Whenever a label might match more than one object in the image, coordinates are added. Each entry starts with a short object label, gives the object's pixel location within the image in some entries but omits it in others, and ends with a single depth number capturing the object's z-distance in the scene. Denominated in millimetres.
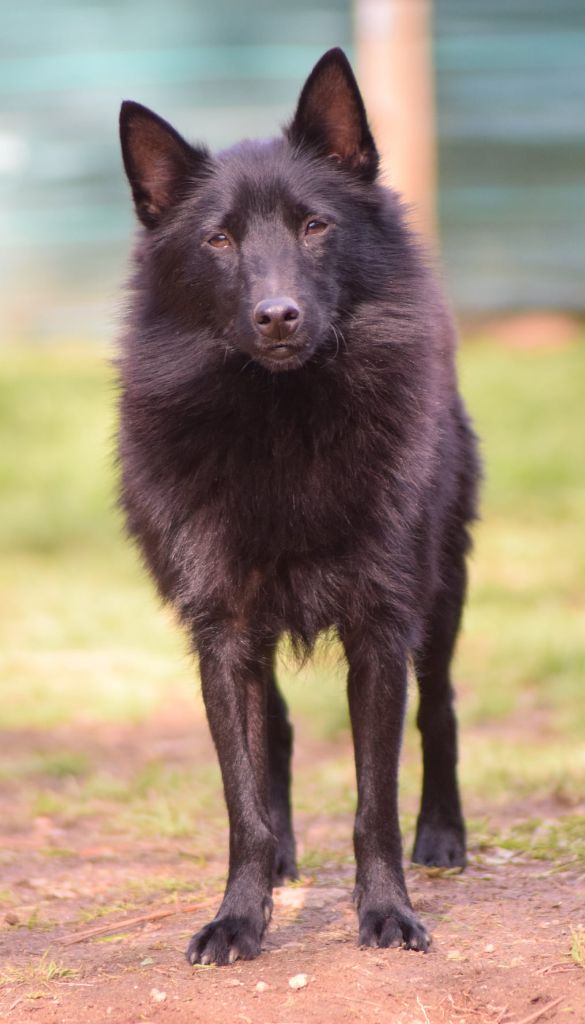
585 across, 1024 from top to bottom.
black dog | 6629
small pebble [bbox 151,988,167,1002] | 5840
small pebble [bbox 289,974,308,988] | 5914
